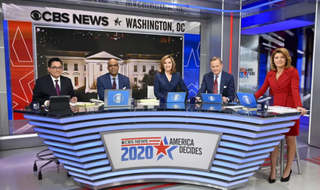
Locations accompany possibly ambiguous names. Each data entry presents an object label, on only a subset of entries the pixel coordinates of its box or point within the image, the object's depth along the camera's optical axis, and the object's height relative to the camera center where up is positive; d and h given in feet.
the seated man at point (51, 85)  10.64 -0.14
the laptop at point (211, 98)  9.43 -0.65
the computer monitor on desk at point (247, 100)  8.35 -0.62
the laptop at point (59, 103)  7.92 -0.72
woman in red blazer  9.16 -0.26
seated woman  11.60 +0.16
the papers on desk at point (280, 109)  8.17 -0.96
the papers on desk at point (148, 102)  9.46 -0.84
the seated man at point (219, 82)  11.62 +0.02
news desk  7.69 -2.08
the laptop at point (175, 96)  9.70 -0.57
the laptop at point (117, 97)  8.48 -0.55
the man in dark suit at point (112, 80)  12.51 +0.11
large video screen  15.14 +2.04
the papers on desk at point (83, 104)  9.14 -0.88
